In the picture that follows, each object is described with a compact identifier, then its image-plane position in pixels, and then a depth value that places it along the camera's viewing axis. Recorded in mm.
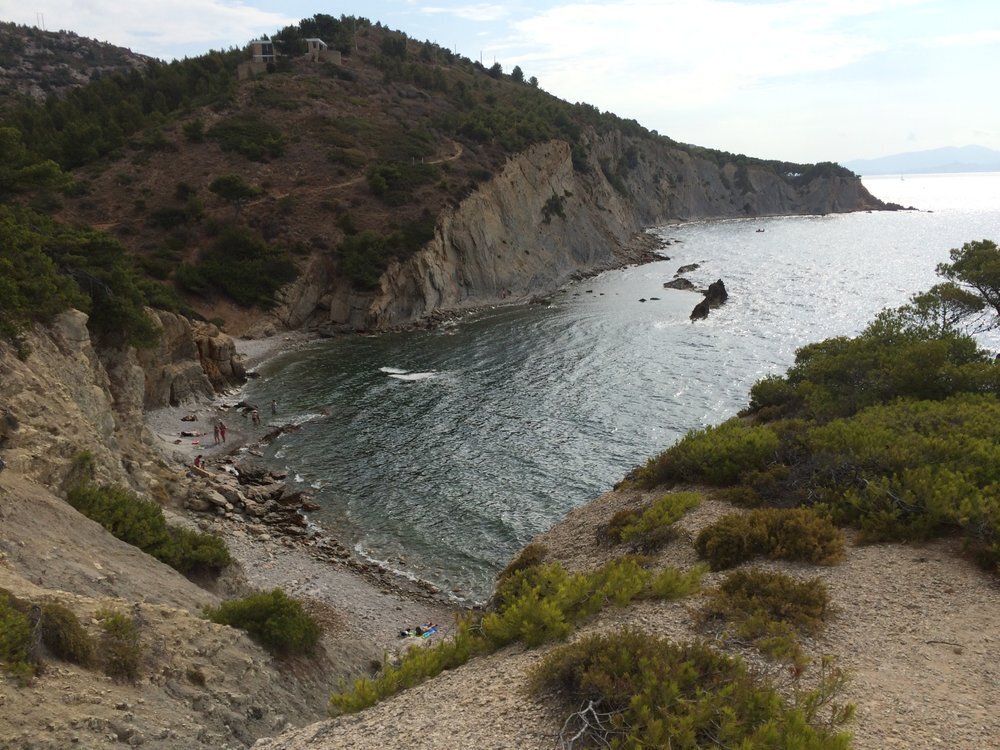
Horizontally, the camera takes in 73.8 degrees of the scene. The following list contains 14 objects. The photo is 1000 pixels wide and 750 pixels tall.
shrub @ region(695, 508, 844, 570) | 14797
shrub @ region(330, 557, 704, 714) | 11594
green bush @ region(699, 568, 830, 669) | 10805
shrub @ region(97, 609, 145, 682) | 12172
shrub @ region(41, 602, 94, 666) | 11648
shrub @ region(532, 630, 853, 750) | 8273
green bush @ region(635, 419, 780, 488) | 21359
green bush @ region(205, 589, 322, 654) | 16031
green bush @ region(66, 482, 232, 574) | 18906
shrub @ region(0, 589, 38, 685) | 10633
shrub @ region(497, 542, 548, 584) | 21047
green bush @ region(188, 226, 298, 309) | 61844
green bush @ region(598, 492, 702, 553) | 18266
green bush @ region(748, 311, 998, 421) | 23500
